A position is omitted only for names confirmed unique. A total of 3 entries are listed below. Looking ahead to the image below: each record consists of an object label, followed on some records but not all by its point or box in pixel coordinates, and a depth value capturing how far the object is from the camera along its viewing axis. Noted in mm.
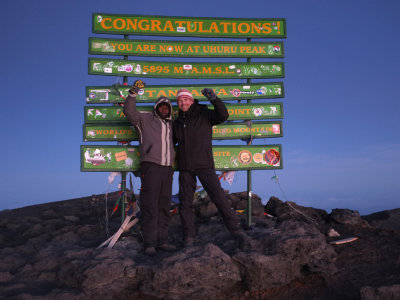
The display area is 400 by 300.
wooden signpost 7680
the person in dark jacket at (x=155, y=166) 6277
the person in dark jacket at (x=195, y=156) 6410
